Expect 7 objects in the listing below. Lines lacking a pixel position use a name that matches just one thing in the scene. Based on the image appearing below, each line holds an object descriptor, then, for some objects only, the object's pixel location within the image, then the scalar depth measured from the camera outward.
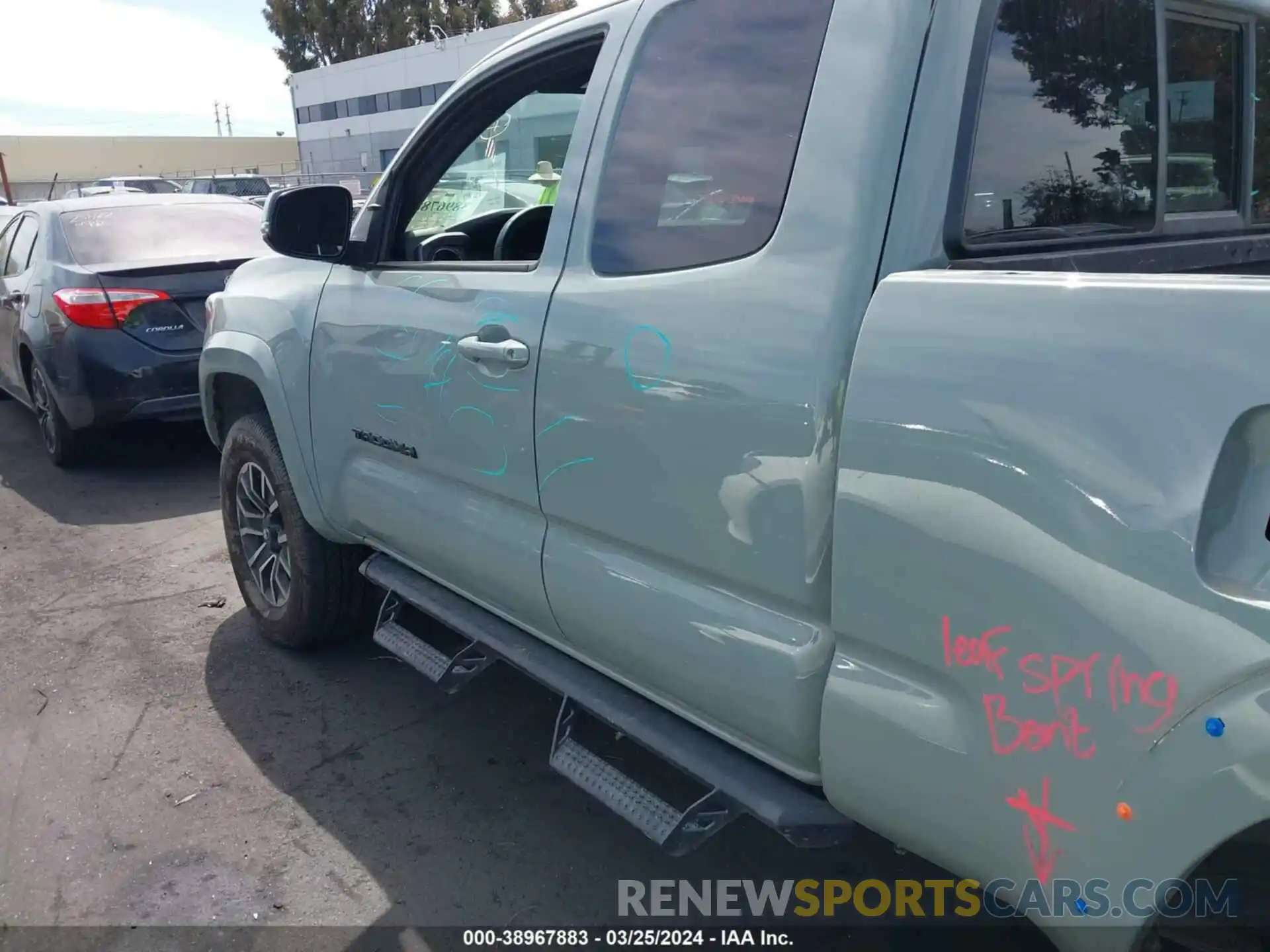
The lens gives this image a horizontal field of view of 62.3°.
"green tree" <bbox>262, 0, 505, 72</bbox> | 53.78
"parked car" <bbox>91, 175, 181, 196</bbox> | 30.27
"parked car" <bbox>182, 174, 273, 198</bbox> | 32.97
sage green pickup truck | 1.38
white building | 43.94
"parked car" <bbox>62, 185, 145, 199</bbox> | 25.92
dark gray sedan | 6.40
